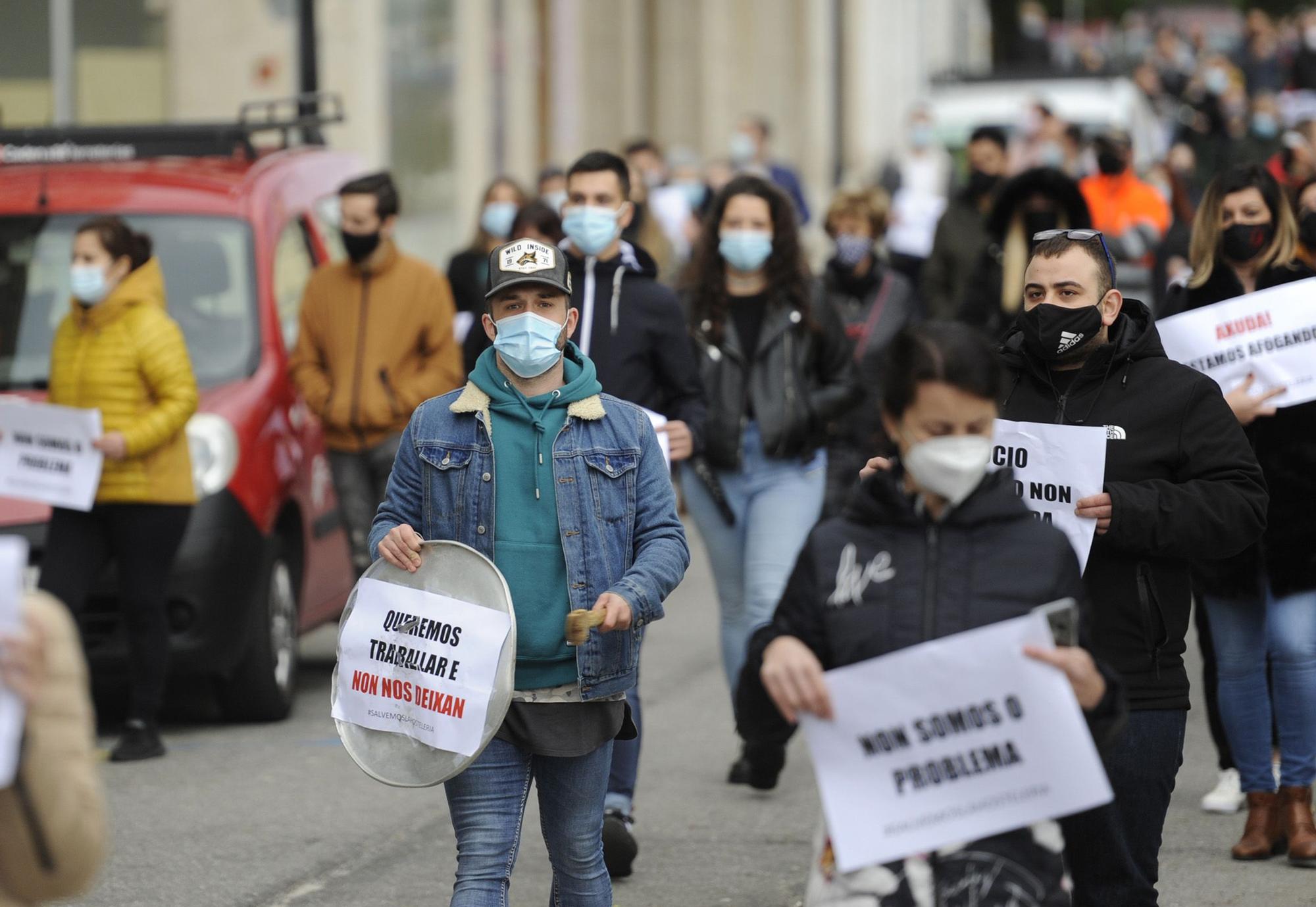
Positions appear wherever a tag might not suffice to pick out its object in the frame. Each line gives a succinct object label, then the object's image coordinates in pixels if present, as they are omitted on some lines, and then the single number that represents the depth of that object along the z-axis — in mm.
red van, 16297
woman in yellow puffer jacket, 15422
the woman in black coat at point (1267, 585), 12500
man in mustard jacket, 17328
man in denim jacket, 9219
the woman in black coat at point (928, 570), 7141
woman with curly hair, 14586
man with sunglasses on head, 8961
